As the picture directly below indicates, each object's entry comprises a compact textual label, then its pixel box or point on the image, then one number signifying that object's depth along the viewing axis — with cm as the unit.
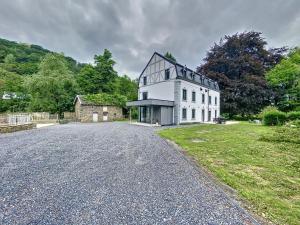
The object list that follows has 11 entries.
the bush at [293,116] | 1660
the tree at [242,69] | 3025
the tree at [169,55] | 4503
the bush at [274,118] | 1739
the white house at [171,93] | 1944
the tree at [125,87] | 3712
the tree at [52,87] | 2488
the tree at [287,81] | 2427
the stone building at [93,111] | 2419
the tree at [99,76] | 3403
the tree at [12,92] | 2603
